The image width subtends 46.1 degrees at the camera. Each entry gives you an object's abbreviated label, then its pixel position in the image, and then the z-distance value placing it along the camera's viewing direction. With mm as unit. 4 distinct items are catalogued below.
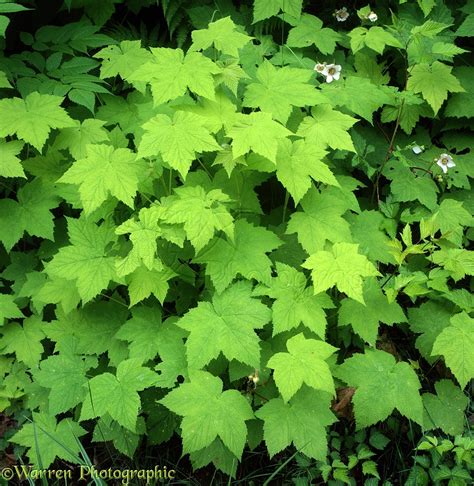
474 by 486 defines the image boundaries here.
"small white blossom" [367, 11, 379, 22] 2990
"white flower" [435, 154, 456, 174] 2945
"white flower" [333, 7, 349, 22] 3178
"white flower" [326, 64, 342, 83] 2938
